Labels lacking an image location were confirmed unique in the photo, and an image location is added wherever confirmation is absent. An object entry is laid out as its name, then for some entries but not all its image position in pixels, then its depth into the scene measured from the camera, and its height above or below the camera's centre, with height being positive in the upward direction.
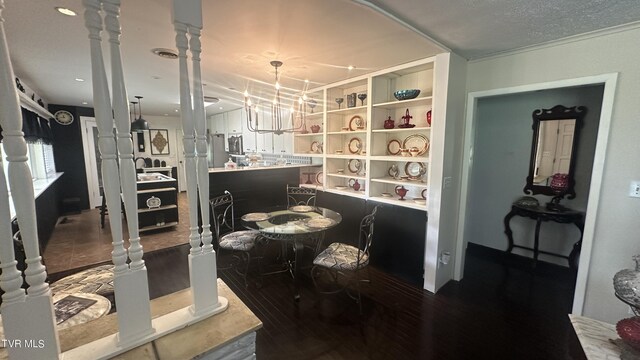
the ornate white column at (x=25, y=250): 0.65 -0.28
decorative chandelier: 2.55 +0.49
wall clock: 5.62 +0.68
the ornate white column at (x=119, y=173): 0.76 -0.08
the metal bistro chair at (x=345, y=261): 2.43 -1.05
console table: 2.81 -0.73
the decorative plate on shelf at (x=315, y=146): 4.36 +0.07
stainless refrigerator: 7.04 -0.04
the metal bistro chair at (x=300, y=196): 3.95 -0.71
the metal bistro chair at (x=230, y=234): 2.83 -1.00
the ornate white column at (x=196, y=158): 0.89 -0.03
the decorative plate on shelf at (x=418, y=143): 2.97 +0.09
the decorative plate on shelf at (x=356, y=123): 3.66 +0.38
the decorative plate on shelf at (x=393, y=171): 3.36 -0.26
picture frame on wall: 7.52 +0.23
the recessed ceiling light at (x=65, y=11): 1.67 +0.89
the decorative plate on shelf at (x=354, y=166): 3.82 -0.23
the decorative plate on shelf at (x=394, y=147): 3.30 +0.04
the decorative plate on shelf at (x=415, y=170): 3.08 -0.23
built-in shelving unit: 2.96 +0.19
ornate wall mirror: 2.90 +0.01
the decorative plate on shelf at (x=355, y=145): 3.76 +0.07
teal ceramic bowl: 2.77 +0.61
